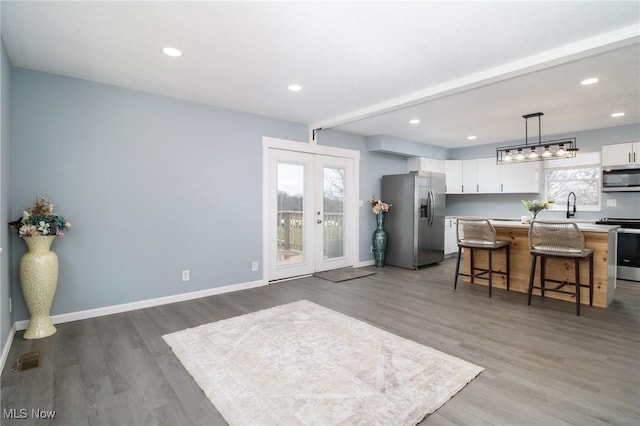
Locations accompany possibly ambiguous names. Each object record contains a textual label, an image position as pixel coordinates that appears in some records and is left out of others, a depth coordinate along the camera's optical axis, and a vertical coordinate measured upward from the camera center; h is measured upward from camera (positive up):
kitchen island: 3.75 -0.71
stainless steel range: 4.95 -0.64
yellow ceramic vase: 2.86 -0.65
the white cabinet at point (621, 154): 5.17 +0.91
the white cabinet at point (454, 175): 7.31 +0.78
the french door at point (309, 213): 4.97 -0.06
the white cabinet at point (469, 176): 7.14 +0.74
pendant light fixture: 4.14 +0.77
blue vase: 6.11 -0.63
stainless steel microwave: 5.13 +0.49
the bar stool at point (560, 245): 3.52 -0.42
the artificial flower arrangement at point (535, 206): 4.50 +0.05
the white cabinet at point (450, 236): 6.96 -0.58
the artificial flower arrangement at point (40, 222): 2.86 -0.11
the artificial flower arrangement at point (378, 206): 6.07 +0.06
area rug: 1.88 -1.17
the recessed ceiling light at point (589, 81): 3.36 +1.36
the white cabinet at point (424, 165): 6.91 +0.98
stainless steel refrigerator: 5.91 -0.17
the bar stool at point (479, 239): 4.22 -0.40
